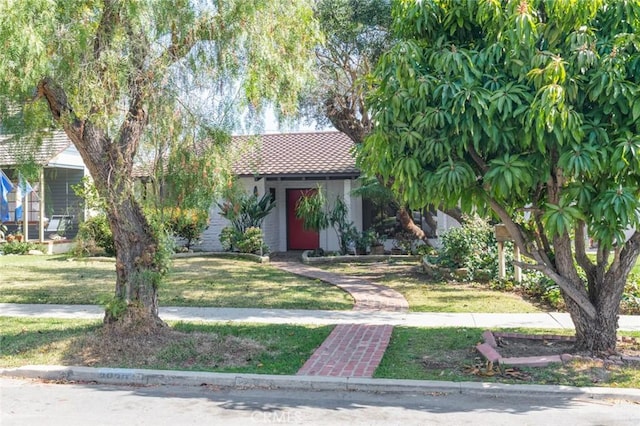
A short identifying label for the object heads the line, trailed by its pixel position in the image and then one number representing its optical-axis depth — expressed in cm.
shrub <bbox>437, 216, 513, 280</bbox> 1451
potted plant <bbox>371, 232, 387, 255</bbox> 2034
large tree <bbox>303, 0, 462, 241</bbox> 1436
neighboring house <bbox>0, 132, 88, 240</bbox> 2311
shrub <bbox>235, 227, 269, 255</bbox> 2020
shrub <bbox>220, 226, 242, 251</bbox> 2080
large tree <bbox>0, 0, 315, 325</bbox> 748
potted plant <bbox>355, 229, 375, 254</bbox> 2009
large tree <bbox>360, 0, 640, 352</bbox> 646
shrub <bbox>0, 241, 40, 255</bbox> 2200
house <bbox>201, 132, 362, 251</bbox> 2141
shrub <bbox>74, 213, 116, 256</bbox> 1947
